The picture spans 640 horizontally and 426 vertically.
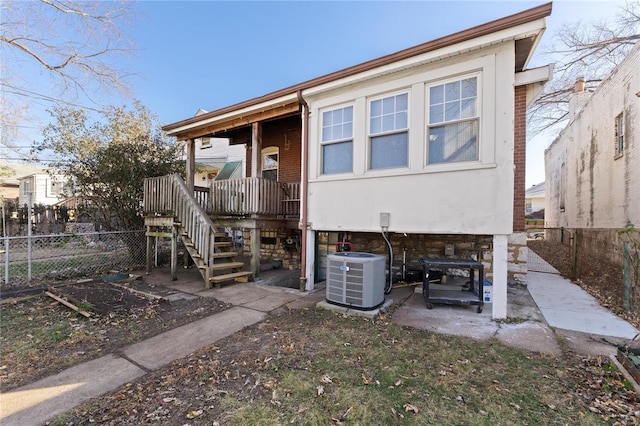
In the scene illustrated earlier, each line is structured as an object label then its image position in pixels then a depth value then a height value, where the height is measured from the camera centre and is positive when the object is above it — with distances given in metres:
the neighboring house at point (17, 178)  24.44 +2.65
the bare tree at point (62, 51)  7.39 +4.32
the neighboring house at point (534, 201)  32.50 +1.95
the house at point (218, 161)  13.54 +3.11
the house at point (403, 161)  4.64 +1.03
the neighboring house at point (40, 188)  22.33 +1.73
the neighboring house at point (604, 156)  7.86 +2.12
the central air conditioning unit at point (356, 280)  4.86 -1.10
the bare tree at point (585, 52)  13.16 +8.28
